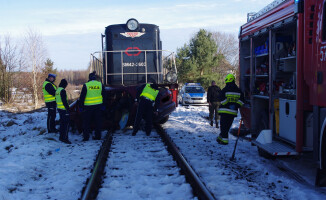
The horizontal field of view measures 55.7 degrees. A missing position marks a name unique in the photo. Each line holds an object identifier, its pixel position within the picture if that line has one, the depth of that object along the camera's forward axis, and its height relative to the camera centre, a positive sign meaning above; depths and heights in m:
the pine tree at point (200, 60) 40.12 +3.44
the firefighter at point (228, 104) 7.33 -0.44
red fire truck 4.48 +0.12
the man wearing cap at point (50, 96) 9.22 -0.25
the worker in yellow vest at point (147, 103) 9.34 -0.50
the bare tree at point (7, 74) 26.14 +1.26
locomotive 11.70 +1.12
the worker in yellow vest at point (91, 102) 8.64 -0.44
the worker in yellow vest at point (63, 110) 8.41 -0.62
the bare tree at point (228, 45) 56.00 +7.39
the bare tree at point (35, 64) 34.01 +2.82
